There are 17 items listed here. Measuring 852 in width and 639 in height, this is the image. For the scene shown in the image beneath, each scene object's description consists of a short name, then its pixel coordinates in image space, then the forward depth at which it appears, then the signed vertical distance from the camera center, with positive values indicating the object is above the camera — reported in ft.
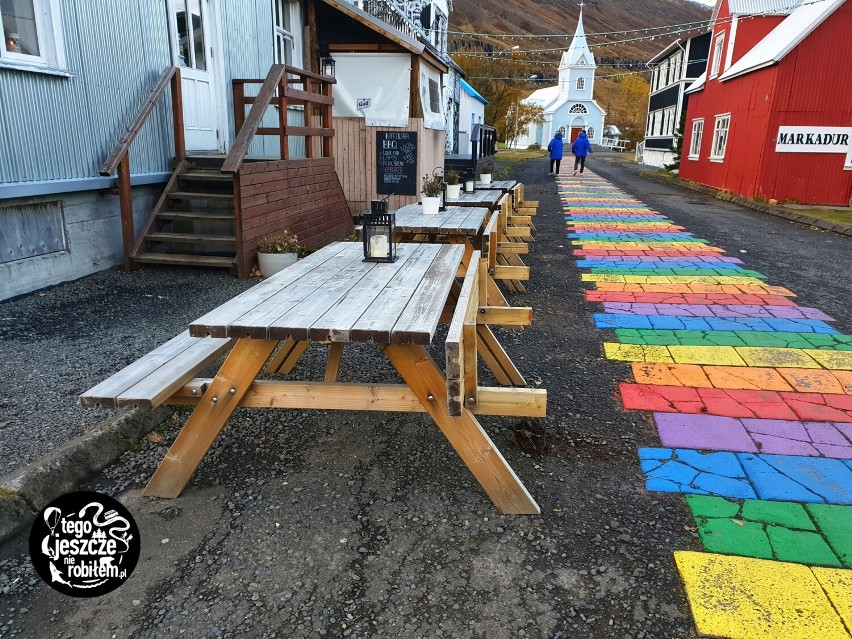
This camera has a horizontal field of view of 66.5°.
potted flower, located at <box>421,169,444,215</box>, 21.21 -2.12
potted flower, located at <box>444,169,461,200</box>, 23.98 -1.85
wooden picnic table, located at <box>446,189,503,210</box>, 24.03 -2.47
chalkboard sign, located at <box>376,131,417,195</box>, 35.76 -1.57
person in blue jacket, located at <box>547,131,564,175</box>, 79.67 -1.62
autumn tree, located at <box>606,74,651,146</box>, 225.35 +12.35
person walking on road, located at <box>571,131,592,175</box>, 82.33 -1.61
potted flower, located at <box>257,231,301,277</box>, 22.52 -4.17
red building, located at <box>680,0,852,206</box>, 48.14 +2.01
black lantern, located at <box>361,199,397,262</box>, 12.28 -1.96
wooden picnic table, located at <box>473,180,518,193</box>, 30.84 -2.50
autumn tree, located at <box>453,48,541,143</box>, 127.13 +9.86
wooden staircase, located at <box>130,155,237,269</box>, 22.99 -3.39
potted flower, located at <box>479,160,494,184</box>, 31.37 -1.99
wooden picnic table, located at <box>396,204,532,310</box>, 16.78 -2.75
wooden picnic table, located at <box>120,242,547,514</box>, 8.26 -3.25
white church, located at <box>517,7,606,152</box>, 224.53 +11.38
